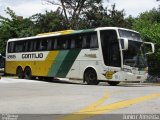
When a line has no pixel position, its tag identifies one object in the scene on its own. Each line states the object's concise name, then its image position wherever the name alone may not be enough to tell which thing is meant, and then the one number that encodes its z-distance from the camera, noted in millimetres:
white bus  24031
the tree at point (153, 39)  35000
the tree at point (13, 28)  47344
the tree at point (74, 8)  48184
